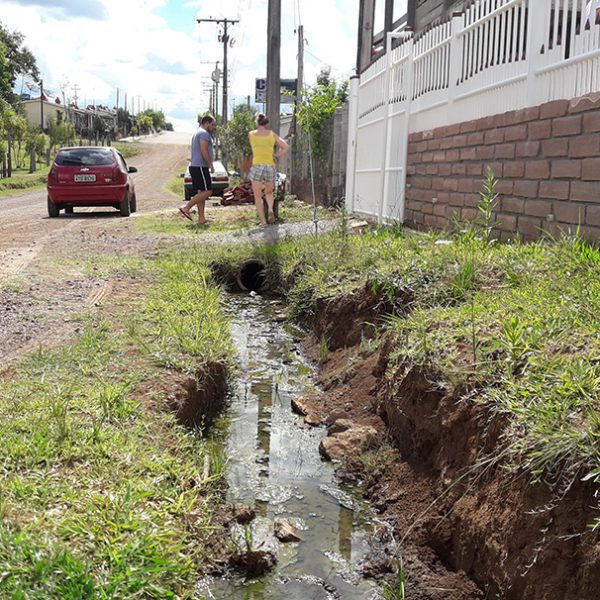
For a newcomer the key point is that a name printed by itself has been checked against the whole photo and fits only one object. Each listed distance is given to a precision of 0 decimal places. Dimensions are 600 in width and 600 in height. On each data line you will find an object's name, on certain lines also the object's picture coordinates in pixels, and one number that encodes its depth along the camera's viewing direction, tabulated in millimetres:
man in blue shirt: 11391
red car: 13938
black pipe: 8586
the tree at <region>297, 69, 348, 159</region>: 15992
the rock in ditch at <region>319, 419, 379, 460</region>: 4094
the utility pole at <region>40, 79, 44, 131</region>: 56244
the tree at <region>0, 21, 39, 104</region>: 53469
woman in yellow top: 11023
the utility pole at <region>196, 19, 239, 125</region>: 47344
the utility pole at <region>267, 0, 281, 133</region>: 13977
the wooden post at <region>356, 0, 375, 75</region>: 14469
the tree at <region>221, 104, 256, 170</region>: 42969
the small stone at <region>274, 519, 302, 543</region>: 3236
